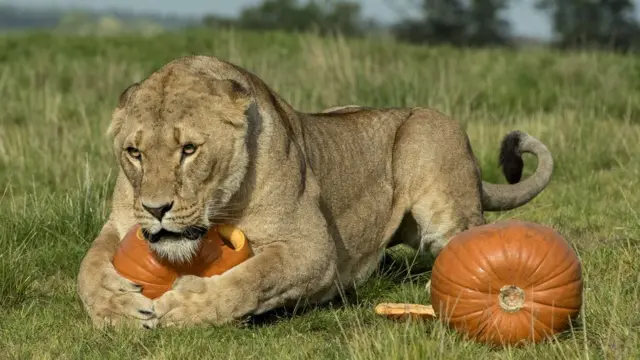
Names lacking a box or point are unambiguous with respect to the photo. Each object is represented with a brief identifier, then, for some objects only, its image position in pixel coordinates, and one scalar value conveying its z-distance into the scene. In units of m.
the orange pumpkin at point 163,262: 8.34
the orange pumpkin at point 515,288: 7.50
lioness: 7.97
